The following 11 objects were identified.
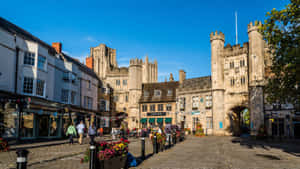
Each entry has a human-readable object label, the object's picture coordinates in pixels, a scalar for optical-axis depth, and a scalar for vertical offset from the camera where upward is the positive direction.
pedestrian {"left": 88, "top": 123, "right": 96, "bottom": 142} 17.86 -1.55
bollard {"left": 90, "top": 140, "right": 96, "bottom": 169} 7.79 -1.42
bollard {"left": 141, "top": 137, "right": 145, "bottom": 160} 12.14 -1.79
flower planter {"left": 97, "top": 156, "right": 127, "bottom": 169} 8.65 -1.91
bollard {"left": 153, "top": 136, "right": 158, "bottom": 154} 14.42 -2.11
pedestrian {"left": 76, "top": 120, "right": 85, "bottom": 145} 20.09 -1.51
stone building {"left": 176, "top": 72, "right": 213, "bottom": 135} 42.58 +0.95
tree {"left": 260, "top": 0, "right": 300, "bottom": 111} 14.46 +3.79
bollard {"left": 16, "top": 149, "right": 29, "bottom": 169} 5.20 -1.03
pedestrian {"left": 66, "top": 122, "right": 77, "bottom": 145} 20.11 -1.77
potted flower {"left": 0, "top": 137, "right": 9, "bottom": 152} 14.61 -2.15
